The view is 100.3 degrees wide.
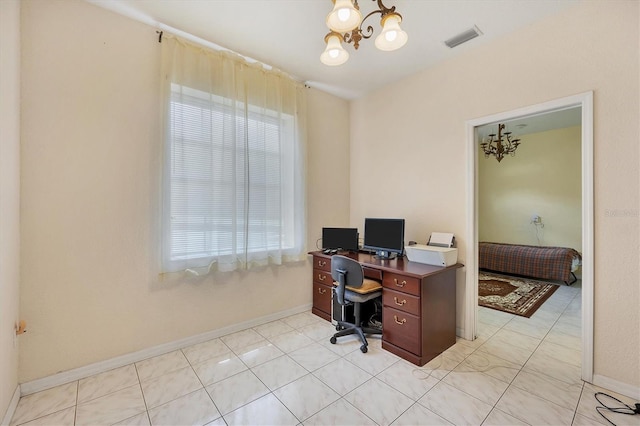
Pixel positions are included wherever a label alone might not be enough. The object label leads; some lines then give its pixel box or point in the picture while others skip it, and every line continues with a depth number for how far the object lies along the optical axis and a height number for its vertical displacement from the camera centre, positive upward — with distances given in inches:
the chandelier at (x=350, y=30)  60.1 +44.8
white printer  98.3 -14.6
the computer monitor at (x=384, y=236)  111.3 -10.5
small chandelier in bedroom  182.4 +47.1
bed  173.3 -32.8
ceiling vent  92.7 +63.3
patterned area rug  137.3 -47.4
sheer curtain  94.2 +19.5
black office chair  95.1 -28.8
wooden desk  88.3 -33.3
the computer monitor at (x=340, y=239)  129.7 -13.0
